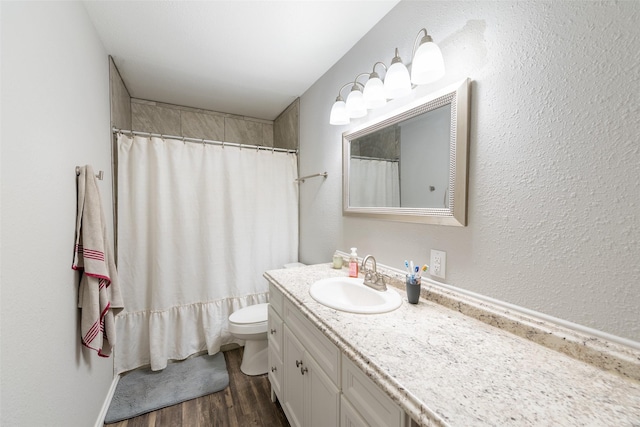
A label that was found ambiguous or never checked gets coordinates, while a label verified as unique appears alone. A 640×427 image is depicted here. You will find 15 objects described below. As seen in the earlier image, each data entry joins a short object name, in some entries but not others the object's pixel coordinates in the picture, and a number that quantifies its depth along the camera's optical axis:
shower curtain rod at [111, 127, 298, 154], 1.90
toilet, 1.88
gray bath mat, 1.61
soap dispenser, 1.51
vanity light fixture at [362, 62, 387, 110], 1.30
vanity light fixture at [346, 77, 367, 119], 1.45
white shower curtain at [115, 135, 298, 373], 1.94
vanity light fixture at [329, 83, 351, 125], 1.56
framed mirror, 1.04
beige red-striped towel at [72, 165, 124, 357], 1.17
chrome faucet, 1.26
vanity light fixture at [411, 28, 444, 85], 1.01
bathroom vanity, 0.55
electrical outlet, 1.11
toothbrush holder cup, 1.10
